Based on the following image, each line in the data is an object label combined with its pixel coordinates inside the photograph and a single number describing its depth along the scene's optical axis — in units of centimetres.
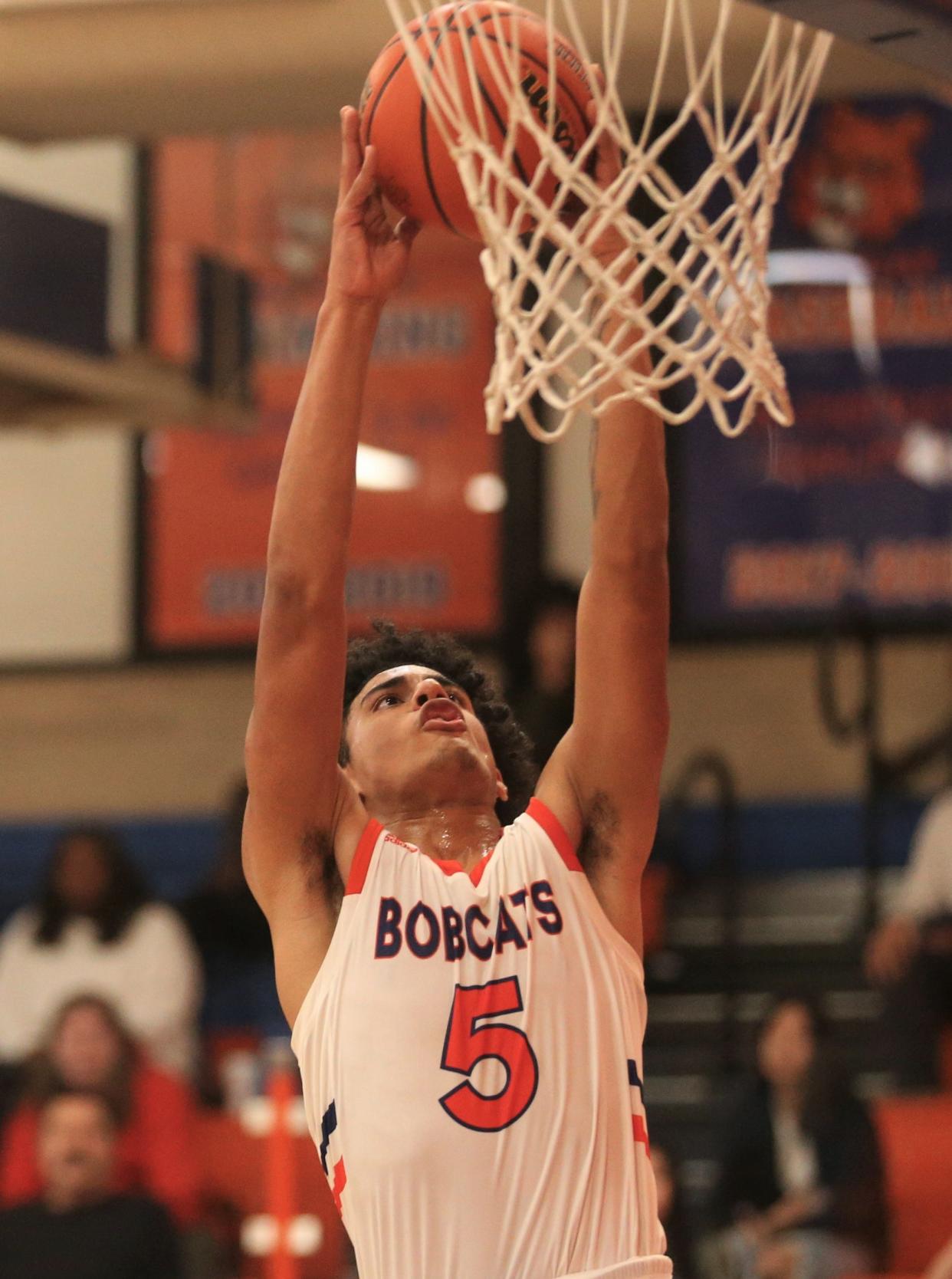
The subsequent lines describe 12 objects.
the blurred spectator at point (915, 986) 1420
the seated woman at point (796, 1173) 1226
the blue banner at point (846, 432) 1781
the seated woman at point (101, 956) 1502
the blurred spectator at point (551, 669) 1599
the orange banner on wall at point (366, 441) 1966
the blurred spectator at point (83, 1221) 1214
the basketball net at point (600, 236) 600
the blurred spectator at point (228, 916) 1702
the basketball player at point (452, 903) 541
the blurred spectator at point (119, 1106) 1316
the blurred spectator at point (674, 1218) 1202
